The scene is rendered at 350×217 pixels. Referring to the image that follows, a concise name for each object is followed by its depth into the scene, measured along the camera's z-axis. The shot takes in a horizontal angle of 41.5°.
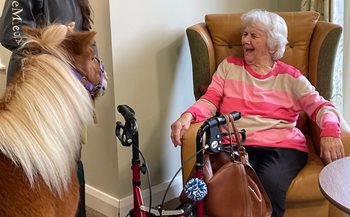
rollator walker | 1.76
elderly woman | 2.10
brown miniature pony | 1.15
